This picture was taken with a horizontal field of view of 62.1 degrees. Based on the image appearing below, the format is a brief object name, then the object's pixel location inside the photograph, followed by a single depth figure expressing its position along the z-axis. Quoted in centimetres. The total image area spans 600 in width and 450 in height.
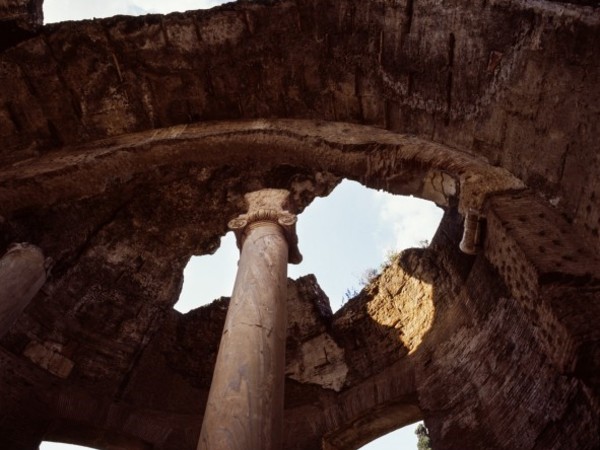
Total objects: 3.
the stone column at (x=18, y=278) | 496
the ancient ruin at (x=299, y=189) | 455
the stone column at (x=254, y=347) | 305
